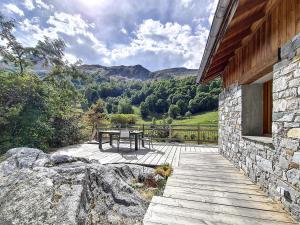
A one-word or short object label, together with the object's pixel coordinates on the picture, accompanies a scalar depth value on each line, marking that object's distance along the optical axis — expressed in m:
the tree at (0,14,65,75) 10.71
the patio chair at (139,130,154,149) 7.31
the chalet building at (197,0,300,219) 1.96
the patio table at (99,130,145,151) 6.43
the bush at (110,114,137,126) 16.95
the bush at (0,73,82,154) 6.70
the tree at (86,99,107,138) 12.65
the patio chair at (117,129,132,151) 6.42
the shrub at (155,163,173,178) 4.06
